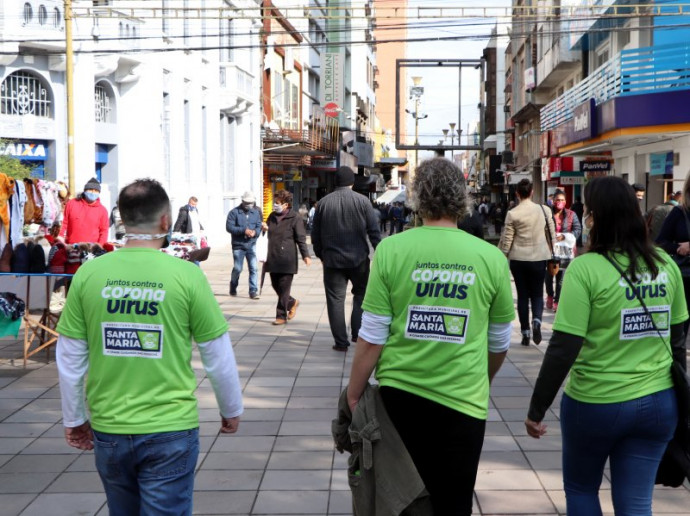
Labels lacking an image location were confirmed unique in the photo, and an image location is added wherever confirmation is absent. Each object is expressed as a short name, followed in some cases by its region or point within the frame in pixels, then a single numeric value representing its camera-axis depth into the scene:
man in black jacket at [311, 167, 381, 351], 9.45
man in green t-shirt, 3.21
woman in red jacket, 10.83
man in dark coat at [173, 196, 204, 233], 16.38
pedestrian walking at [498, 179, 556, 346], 9.74
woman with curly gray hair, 3.40
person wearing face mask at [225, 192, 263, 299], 14.91
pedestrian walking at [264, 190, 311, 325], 11.64
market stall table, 8.74
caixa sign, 18.67
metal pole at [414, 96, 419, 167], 75.95
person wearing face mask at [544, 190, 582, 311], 11.80
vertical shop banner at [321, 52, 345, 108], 53.47
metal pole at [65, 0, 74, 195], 18.08
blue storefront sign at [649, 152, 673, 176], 22.91
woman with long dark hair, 3.46
